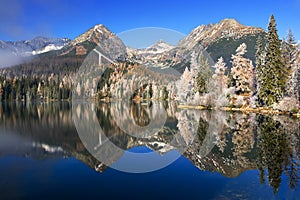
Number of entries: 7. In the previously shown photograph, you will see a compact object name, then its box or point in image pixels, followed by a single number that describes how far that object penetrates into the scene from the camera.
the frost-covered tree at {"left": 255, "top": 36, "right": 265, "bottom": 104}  58.84
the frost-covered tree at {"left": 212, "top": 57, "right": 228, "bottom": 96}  69.31
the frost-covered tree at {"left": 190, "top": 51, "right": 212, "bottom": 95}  75.06
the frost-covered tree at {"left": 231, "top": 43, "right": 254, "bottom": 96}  65.62
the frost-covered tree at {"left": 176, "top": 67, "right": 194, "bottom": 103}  80.66
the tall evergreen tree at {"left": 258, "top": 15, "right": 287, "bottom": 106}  54.27
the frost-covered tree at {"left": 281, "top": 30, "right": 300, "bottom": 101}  53.91
